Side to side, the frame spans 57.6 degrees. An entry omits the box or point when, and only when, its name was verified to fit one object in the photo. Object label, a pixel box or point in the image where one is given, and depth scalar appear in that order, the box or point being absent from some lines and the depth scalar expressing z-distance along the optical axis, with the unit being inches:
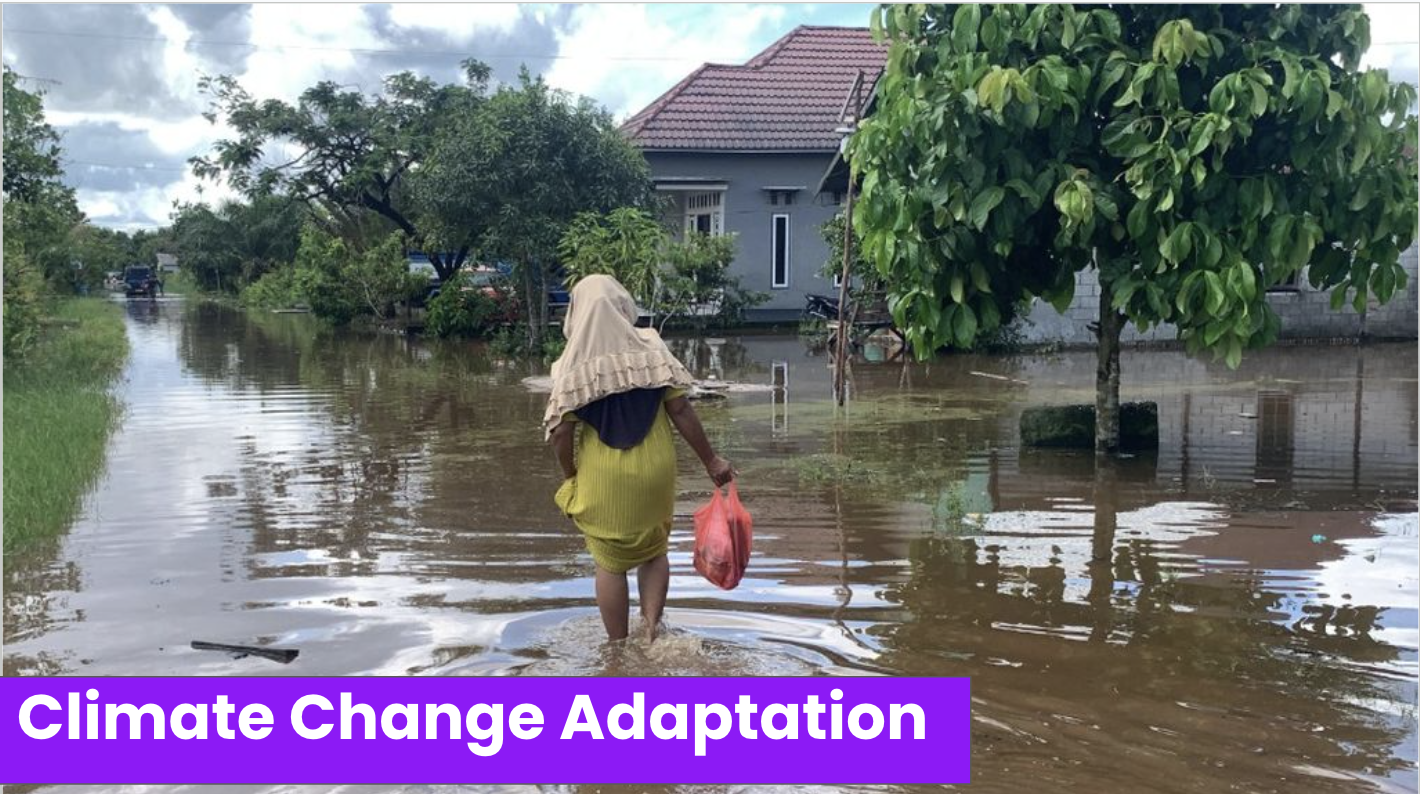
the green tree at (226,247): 2038.6
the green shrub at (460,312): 1033.5
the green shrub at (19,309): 555.2
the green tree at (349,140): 1170.6
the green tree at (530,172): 850.8
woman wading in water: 196.4
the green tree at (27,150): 604.4
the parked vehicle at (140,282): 2340.1
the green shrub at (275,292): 1813.5
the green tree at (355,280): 1175.6
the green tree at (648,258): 765.9
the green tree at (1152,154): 314.3
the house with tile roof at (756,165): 1079.0
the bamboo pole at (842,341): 477.4
